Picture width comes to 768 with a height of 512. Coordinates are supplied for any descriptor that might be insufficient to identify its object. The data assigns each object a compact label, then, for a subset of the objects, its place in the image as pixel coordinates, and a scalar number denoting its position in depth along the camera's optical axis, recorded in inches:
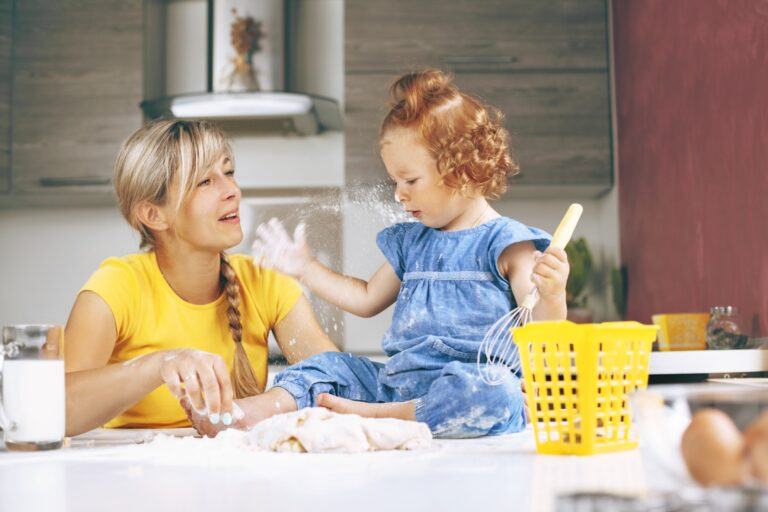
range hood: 127.3
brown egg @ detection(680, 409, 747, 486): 19.5
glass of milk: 39.9
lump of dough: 38.7
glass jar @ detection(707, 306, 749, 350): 85.0
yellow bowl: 91.5
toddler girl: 54.2
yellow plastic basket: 35.5
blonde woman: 60.4
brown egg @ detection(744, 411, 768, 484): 18.3
